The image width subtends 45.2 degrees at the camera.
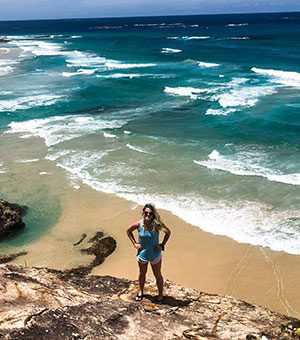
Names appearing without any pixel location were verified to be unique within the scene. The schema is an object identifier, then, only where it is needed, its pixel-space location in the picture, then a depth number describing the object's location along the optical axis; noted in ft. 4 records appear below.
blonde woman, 21.24
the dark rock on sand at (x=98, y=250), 36.88
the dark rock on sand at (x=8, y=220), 42.88
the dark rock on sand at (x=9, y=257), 38.16
